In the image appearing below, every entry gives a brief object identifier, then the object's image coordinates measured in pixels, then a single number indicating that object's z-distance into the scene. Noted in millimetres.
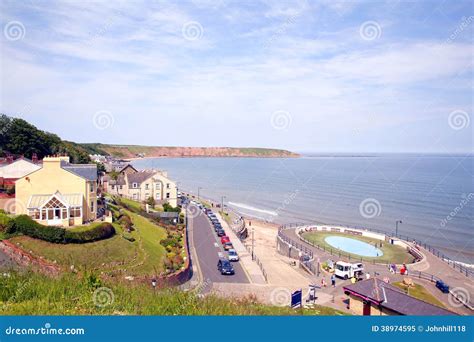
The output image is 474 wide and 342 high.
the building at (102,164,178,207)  53594
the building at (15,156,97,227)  25016
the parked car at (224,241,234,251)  34719
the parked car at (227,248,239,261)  31016
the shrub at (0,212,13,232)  22391
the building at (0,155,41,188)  33531
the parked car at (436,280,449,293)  25941
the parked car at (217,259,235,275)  26948
